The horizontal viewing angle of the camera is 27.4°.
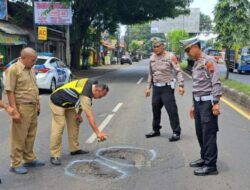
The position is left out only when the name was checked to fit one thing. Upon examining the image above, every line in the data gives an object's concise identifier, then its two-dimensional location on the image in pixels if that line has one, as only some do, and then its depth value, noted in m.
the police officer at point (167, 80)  9.33
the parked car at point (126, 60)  76.94
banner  32.16
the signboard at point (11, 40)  28.95
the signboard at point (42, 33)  29.56
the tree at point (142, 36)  154.65
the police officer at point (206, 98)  6.68
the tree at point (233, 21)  24.33
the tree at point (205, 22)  137.15
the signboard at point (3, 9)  32.30
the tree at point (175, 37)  81.56
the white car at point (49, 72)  19.58
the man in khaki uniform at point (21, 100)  6.67
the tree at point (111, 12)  35.47
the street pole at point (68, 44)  32.72
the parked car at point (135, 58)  101.88
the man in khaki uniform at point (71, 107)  6.91
